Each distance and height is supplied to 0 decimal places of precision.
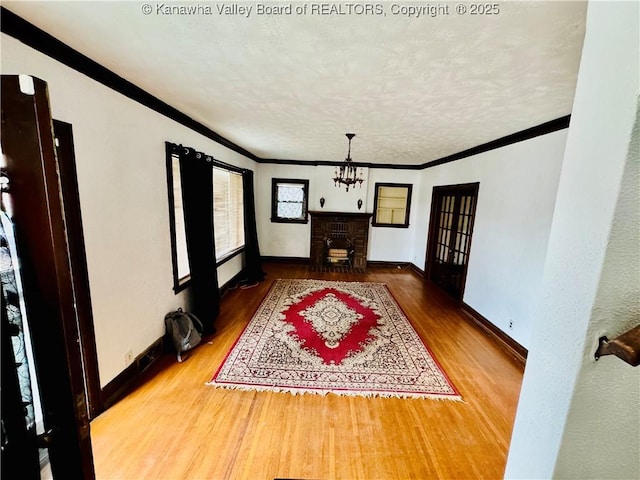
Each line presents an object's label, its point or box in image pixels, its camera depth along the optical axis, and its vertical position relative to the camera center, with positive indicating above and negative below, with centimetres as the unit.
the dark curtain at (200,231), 290 -41
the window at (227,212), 407 -26
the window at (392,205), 618 -6
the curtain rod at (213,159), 268 +47
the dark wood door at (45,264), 54 -16
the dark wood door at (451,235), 414 -53
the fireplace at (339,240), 595 -86
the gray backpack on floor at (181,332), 262 -134
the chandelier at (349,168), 338 +46
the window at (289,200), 608 -3
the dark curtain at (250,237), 496 -72
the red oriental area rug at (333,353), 234 -156
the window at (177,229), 271 -36
